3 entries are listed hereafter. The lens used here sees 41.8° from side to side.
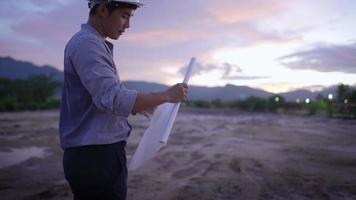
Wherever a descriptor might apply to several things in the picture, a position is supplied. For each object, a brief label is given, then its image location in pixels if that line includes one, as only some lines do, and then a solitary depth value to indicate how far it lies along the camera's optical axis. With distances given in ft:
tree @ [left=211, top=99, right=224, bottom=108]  144.42
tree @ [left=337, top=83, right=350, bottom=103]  105.18
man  6.59
